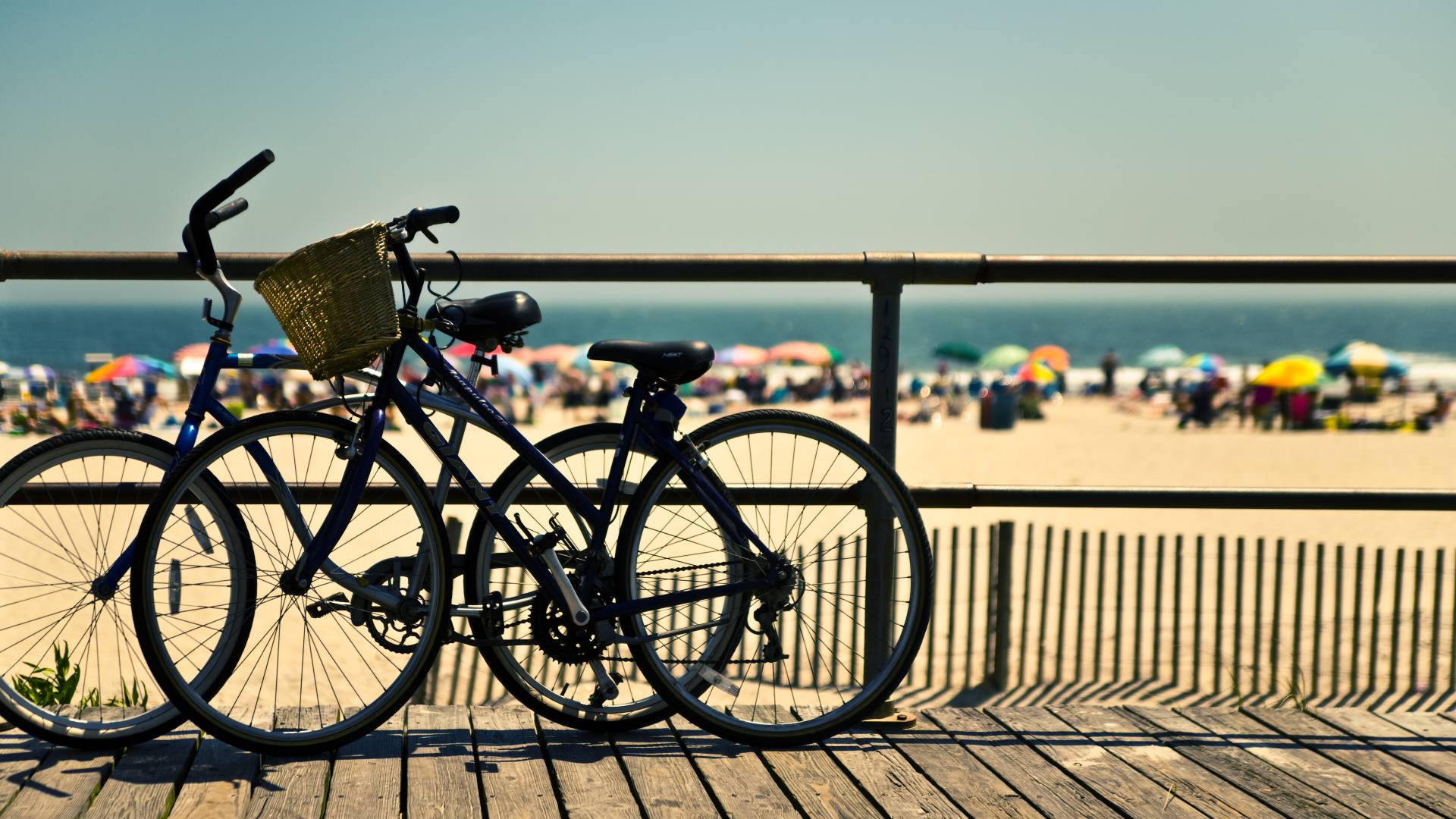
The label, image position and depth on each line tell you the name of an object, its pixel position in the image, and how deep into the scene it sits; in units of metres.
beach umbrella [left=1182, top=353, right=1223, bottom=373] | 42.81
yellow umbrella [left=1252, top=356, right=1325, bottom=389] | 32.88
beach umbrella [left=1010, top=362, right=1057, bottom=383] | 39.78
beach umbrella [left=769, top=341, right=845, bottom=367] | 40.31
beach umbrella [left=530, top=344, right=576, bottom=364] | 36.97
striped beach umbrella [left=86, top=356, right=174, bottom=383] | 26.83
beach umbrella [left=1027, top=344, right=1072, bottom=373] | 41.91
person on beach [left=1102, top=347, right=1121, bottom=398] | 45.06
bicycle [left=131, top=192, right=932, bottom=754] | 2.70
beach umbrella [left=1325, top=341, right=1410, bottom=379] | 35.66
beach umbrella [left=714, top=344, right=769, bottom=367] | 39.38
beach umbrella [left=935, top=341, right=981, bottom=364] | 43.97
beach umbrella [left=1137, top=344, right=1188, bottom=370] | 43.62
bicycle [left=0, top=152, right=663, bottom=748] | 2.72
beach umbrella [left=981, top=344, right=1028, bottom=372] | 43.16
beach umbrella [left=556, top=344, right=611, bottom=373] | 37.00
